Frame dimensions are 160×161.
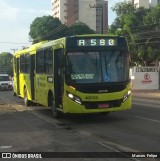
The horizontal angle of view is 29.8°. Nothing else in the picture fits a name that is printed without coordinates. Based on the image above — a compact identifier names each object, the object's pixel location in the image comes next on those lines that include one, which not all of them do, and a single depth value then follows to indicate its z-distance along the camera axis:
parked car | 31.12
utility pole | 38.17
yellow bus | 10.24
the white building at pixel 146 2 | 83.72
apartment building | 110.13
